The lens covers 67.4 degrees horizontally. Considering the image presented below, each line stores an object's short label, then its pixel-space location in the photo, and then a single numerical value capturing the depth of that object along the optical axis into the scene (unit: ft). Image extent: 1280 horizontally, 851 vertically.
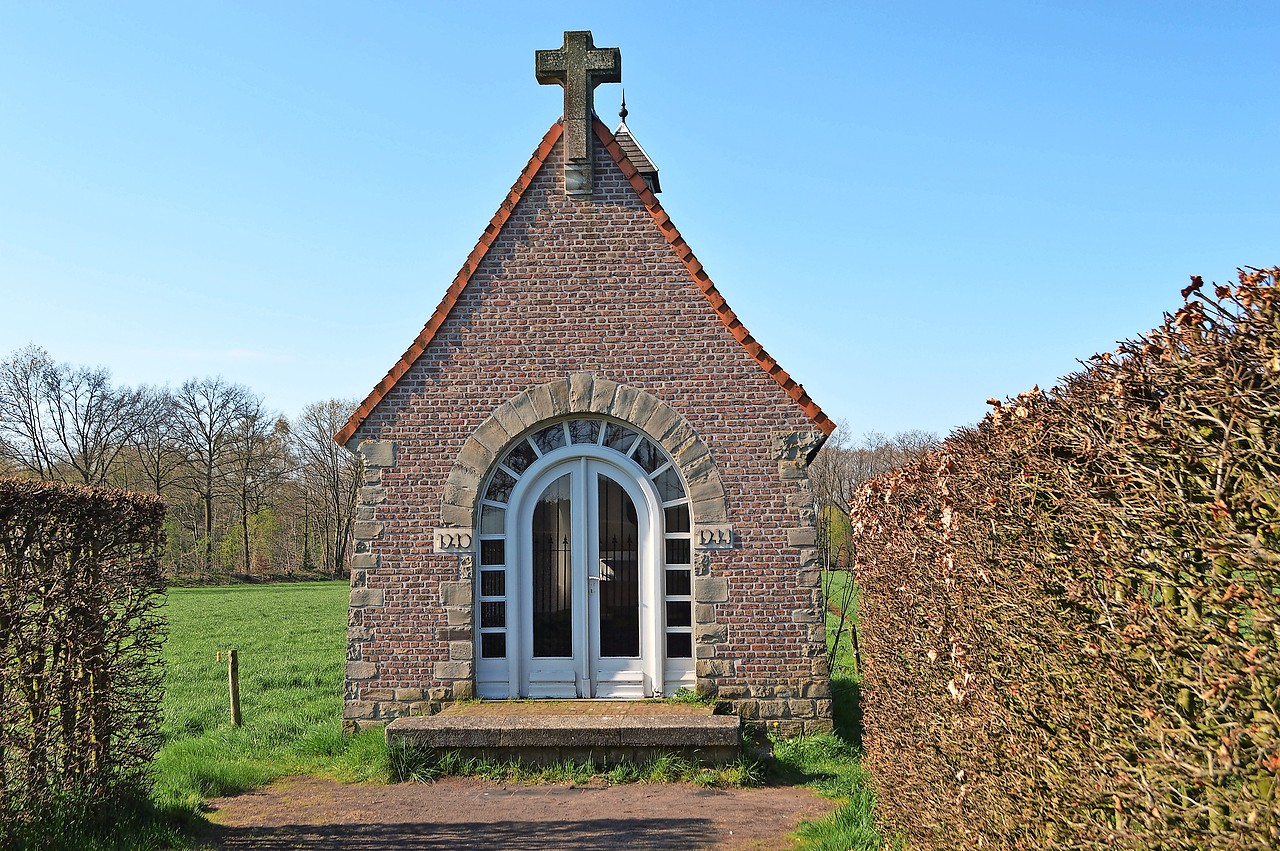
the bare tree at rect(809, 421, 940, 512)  136.87
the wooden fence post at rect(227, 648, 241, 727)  36.27
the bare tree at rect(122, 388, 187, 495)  153.38
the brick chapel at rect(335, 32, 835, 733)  32.48
